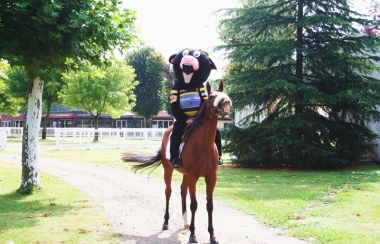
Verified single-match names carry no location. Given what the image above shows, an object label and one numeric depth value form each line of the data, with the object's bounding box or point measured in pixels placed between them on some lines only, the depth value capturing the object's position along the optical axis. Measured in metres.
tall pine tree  15.74
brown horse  5.88
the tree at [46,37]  6.81
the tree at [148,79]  57.34
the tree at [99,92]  37.53
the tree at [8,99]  37.25
